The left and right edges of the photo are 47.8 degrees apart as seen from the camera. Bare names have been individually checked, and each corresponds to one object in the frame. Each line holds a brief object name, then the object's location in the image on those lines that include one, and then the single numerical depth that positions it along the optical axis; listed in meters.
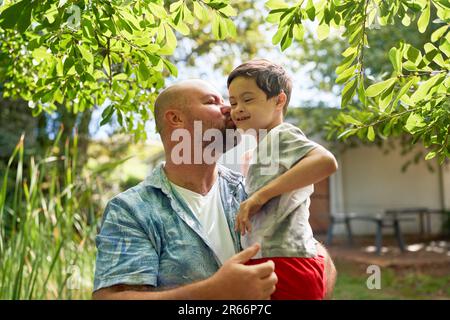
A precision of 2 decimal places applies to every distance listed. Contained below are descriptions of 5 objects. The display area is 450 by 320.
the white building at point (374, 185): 14.05
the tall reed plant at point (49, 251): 3.05
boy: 1.45
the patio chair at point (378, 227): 9.68
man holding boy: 1.35
